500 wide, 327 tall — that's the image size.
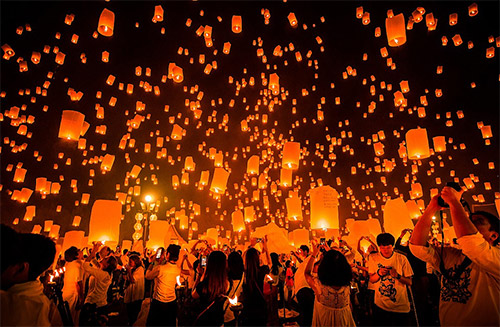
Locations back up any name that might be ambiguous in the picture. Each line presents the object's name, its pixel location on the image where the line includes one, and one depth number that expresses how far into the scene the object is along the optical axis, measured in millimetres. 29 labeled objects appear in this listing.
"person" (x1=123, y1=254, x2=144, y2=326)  5527
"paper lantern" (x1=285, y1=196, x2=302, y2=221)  7043
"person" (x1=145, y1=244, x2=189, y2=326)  4164
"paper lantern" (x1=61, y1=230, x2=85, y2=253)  8422
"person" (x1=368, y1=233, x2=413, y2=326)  3264
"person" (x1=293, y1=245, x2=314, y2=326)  4281
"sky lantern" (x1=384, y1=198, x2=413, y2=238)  6258
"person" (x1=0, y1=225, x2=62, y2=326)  1618
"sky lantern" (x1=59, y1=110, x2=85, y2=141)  5145
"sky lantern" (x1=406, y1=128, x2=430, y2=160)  5777
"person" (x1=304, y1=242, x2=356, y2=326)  2611
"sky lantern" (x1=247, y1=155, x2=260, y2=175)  7973
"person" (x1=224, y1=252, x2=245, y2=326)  3200
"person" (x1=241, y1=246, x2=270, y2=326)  3129
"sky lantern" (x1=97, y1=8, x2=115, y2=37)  5309
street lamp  11039
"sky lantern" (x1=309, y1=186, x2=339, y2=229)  4949
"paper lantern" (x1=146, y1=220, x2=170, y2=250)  8594
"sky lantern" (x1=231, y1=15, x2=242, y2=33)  6332
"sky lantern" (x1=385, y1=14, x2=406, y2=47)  4973
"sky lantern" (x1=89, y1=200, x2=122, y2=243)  5469
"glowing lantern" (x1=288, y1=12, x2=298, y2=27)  7100
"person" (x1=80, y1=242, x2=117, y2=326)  4434
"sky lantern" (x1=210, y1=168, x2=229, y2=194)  6820
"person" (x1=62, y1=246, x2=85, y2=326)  4379
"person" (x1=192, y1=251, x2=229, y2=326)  2393
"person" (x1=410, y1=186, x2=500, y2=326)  1821
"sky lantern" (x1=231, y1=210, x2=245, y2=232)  9766
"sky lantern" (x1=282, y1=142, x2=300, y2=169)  5863
